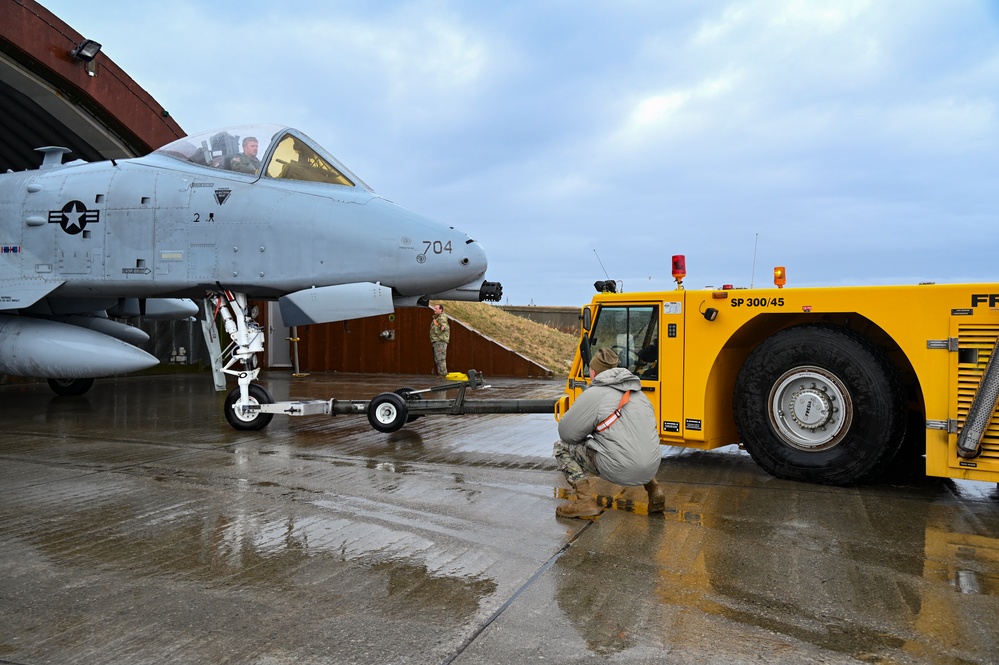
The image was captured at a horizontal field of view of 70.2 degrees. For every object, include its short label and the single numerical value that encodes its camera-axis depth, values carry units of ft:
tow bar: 26.71
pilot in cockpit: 28.19
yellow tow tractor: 16.60
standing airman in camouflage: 59.93
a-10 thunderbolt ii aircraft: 26.96
